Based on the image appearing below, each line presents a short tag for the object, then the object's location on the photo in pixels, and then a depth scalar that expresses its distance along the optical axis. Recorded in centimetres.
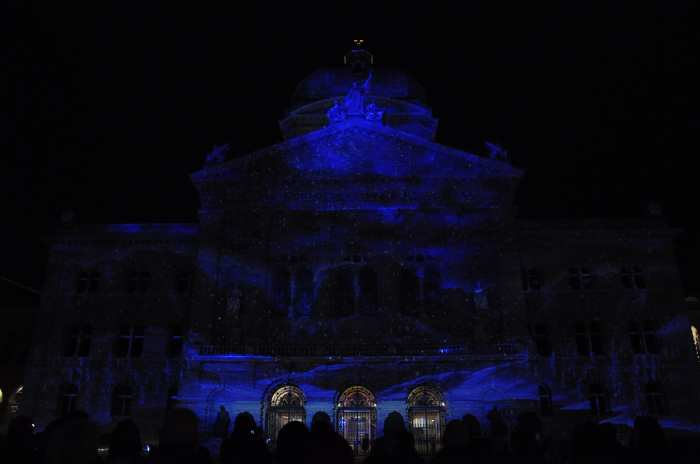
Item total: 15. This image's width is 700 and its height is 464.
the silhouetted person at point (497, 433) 742
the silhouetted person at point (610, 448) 700
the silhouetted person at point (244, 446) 692
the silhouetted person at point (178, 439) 637
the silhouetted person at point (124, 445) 660
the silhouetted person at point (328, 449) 634
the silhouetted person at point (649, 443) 720
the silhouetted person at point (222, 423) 2653
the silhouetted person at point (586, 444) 700
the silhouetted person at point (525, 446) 736
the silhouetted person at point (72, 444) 584
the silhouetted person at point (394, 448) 701
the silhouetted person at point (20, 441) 702
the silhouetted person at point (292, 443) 666
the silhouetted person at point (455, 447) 710
